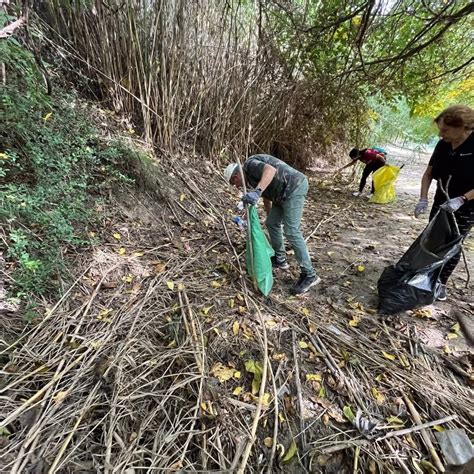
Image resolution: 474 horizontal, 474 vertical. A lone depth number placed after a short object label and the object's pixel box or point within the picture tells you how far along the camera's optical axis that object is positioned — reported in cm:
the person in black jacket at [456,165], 164
